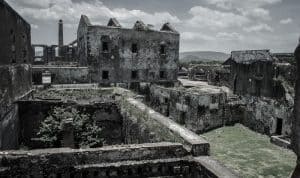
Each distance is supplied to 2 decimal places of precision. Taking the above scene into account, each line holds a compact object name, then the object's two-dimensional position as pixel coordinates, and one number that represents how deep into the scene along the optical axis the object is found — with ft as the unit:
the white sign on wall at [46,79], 77.15
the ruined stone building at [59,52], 123.75
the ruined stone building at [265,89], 54.60
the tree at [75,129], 33.91
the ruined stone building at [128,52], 83.61
